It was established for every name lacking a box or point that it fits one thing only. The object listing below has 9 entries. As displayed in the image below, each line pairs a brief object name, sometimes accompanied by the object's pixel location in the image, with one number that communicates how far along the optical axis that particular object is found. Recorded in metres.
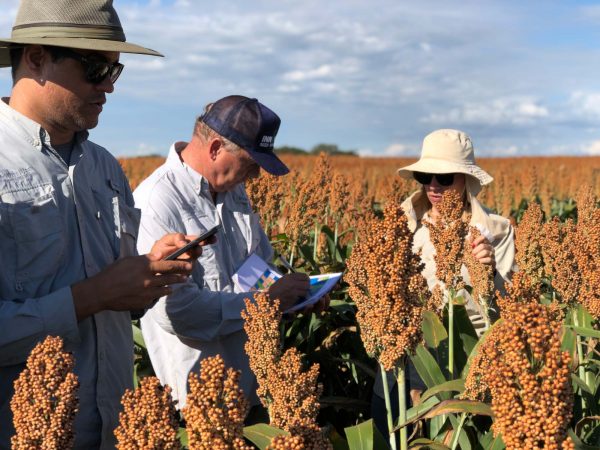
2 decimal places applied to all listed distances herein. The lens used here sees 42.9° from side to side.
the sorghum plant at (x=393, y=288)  2.10
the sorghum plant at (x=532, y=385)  1.41
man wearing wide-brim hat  2.33
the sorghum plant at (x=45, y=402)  1.54
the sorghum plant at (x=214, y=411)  1.39
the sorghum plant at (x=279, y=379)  1.58
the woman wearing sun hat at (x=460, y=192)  3.97
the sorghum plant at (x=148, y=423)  1.45
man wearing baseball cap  3.21
